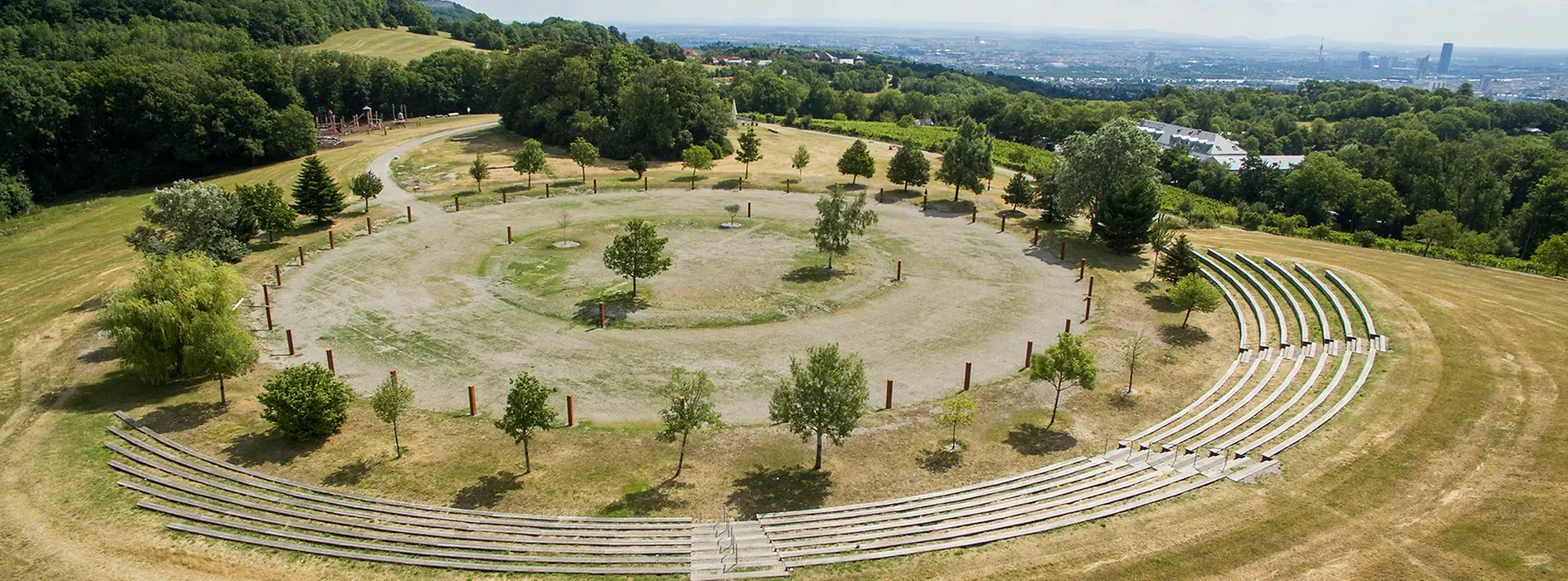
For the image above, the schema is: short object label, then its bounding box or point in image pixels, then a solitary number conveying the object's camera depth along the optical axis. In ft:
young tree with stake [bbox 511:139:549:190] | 205.87
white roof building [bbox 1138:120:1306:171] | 384.06
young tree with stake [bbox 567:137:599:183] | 214.63
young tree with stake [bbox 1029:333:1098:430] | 86.63
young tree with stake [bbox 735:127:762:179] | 231.30
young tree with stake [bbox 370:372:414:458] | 77.30
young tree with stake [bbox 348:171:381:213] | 176.24
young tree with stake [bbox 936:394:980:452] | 80.94
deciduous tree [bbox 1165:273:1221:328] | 113.60
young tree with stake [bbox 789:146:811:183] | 225.56
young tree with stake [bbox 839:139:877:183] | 215.51
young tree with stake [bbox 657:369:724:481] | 75.36
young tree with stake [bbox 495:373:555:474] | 75.36
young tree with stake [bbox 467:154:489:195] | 202.18
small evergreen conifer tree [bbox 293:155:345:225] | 163.32
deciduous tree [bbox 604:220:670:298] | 125.80
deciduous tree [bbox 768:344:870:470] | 74.74
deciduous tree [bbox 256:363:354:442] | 81.41
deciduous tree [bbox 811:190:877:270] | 141.90
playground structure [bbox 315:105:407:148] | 271.20
